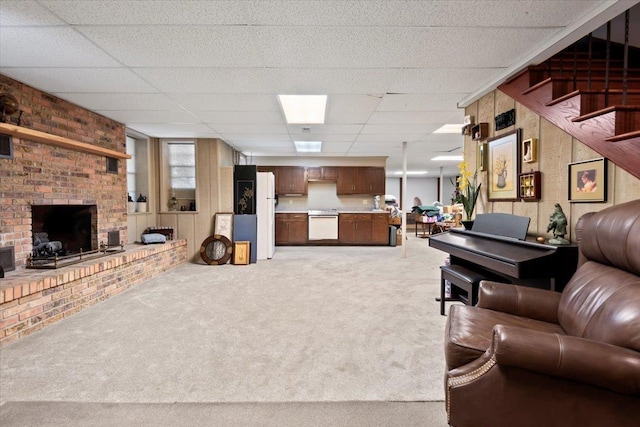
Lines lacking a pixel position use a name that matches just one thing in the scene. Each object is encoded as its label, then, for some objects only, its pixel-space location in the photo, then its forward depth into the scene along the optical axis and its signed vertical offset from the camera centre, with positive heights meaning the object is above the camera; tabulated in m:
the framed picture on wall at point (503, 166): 2.91 +0.34
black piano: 2.10 -0.36
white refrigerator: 6.20 -0.23
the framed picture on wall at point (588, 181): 2.04 +0.14
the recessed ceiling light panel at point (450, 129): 5.03 +1.18
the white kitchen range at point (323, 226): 7.75 -0.57
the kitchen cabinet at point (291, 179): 8.20 +0.59
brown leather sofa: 1.15 -0.62
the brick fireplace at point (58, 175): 3.07 +0.31
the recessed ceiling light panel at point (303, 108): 3.76 +1.21
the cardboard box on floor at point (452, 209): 9.40 -0.21
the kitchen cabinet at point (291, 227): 7.75 -0.59
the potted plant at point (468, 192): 3.44 +0.11
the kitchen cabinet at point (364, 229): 7.80 -0.65
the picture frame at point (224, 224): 5.92 -0.40
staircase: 1.88 +0.74
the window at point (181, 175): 6.04 +0.52
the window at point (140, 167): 5.64 +0.62
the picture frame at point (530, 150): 2.66 +0.43
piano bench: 2.70 -0.71
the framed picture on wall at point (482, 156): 3.35 +0.48
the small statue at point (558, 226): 2.25 -0.17
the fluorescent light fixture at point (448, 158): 8.48 +1.18
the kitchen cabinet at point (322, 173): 8.22 +0.74
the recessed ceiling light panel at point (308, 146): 6.36 +1.18
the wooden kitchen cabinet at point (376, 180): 8.20 +0.56
